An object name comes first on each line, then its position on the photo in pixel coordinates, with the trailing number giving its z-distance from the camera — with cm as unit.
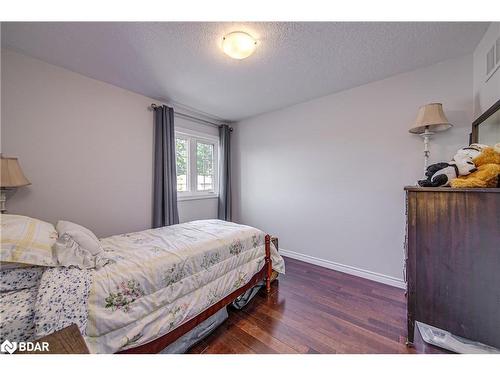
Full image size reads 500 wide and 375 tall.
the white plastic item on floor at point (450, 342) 115
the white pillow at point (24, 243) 97
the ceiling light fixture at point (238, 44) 149
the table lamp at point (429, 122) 172
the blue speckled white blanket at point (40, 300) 85
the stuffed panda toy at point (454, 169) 124
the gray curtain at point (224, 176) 357
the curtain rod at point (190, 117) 265
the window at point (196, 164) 313
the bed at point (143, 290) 93
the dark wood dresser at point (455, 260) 111
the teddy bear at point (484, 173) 112
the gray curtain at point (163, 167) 266
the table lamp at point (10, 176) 150
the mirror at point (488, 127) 136
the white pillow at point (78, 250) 112
